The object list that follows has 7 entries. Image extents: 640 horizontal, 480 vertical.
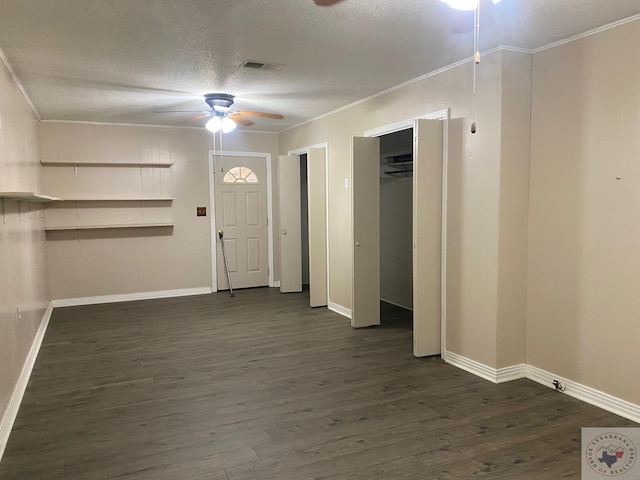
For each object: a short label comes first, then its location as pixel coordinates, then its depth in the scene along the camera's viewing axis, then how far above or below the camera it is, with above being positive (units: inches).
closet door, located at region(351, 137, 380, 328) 192.5 -8.9
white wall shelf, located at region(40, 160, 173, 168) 240.8 +25.3
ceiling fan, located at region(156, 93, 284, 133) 183.0 +38.9
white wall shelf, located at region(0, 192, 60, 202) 100.6 +3.9
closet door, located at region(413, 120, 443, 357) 154.6 -10.0
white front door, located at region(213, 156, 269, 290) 282.8 -5.7
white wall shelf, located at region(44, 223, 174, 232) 243.1 -8.1
